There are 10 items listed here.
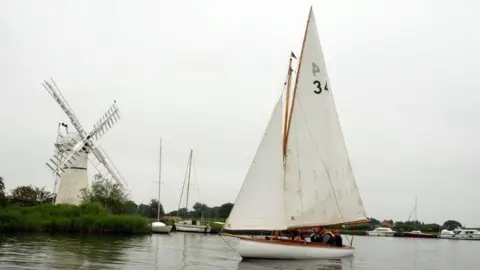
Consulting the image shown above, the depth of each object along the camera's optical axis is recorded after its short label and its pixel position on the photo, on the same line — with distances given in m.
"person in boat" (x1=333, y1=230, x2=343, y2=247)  40.75
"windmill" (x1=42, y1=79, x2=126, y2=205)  81.38
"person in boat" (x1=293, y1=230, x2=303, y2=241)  39.00
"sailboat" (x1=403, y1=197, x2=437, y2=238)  150.88
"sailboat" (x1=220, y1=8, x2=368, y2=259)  36.44
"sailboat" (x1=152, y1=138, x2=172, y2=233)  85.56
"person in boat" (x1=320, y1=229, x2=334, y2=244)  40.31
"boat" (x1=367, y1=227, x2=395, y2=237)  163.18
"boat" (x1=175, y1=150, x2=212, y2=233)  98.06
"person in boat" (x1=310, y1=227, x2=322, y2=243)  40.44
